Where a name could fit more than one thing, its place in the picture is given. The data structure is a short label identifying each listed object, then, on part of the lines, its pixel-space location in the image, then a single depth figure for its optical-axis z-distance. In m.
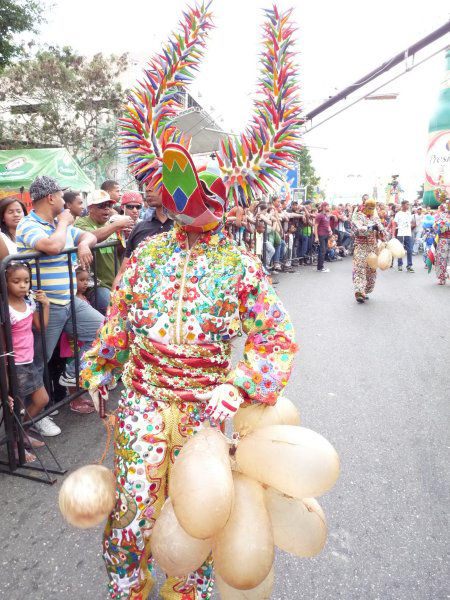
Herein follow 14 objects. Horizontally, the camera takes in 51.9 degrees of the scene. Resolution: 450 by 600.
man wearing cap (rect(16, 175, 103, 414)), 3.37
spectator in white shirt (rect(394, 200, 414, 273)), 13.37
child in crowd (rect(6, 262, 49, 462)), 3.05
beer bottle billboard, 27.25
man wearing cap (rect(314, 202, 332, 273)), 13.08
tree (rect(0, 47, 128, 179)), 18.55
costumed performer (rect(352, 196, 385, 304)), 8.30
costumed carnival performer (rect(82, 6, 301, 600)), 1.69
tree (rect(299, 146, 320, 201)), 51.26
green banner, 11.79
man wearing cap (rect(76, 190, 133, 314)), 4.32
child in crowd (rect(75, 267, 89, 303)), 3.99
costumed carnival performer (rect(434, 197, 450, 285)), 10.34
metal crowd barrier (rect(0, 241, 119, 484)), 2.91
